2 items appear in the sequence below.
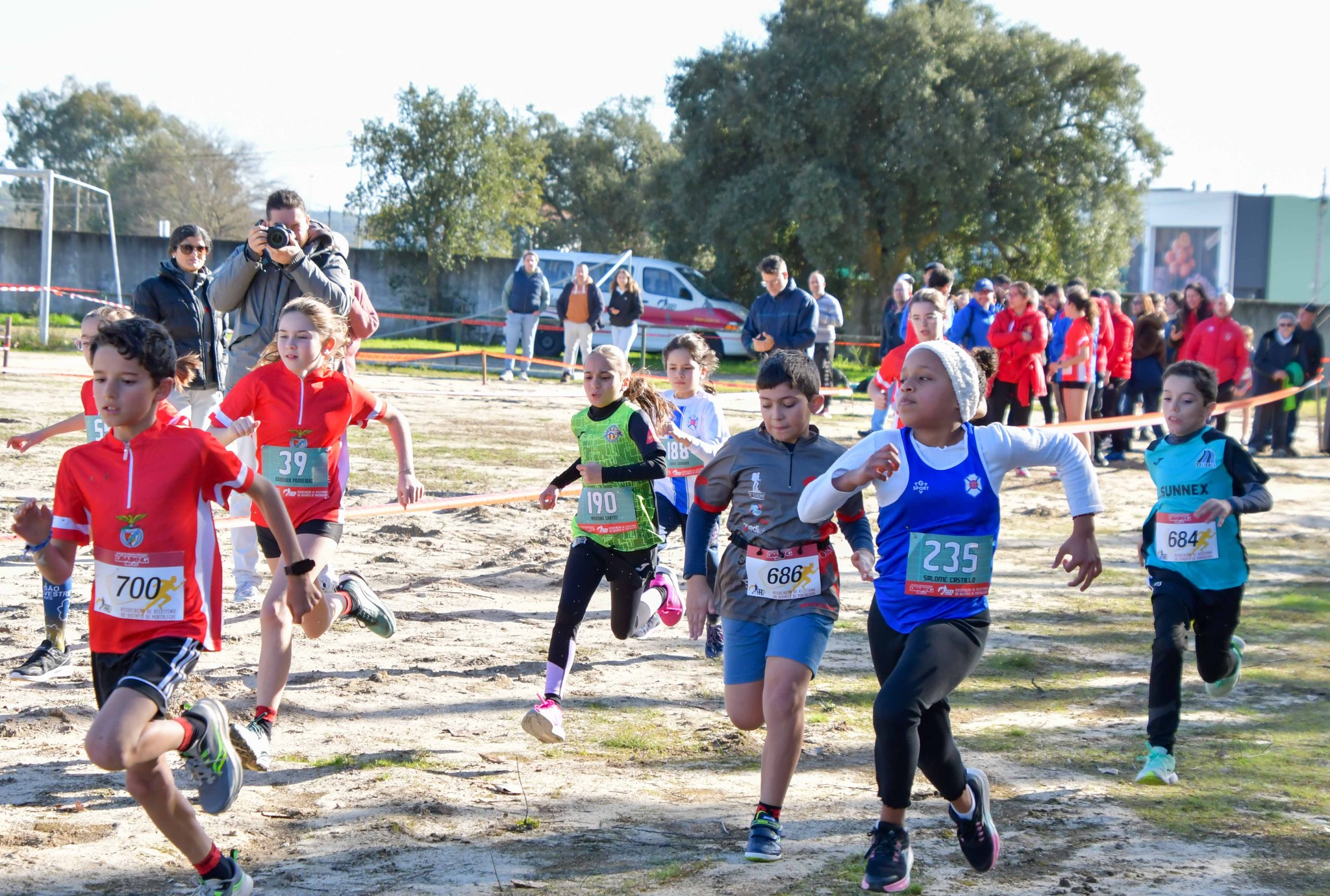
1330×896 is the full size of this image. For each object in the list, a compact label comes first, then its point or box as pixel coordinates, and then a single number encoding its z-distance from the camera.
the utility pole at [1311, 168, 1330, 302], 67.44
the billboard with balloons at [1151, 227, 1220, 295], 73.31
